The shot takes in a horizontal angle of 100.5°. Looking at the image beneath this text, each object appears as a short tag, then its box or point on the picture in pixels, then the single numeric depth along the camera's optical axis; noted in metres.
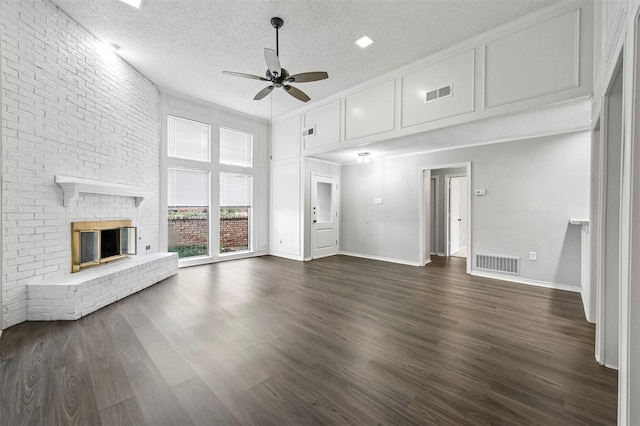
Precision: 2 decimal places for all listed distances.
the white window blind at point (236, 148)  6.38
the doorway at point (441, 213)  6.86
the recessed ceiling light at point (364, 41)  3.67
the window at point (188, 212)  5.60
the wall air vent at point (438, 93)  3.88
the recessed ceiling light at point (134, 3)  3.06
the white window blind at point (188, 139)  5.62
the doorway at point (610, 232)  2.04
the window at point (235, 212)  6.38
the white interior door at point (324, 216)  6.61
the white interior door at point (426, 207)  5.87
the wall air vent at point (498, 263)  4.55
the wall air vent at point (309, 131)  5.93
